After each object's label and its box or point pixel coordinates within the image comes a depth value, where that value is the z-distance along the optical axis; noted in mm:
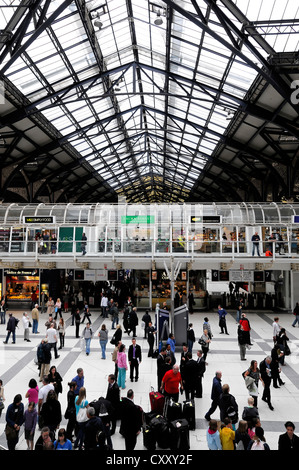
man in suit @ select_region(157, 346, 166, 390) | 10227
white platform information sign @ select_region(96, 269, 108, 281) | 23484
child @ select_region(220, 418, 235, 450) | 6625
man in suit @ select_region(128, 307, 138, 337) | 16327
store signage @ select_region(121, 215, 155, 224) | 23516
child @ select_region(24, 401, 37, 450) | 7488
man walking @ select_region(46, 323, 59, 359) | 12805
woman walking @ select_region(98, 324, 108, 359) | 13188
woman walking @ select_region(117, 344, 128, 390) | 10602
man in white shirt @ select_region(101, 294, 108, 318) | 20578
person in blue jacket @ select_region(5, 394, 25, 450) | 7223
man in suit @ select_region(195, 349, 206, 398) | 9984
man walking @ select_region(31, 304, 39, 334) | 17059
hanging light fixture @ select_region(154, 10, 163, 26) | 16766
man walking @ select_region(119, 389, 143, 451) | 7348
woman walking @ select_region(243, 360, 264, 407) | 8984
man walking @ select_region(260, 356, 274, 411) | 9781
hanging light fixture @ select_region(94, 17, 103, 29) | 16953
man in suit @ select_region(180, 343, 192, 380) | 9903
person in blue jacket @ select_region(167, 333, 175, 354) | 12364
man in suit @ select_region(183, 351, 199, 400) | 9727
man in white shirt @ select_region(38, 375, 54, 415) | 8312
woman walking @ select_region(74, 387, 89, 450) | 7422
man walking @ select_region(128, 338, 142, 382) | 11234
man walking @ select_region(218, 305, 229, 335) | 17511
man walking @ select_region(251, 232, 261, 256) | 21500
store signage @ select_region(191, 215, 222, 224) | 23116
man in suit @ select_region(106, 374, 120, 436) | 8273
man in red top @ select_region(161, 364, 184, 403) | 9141
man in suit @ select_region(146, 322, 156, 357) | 13664
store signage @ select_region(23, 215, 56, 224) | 23094
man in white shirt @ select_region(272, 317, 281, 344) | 14156
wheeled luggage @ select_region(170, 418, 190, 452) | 7352
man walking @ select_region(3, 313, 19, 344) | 15281
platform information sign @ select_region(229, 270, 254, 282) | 22938
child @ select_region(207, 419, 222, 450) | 6531
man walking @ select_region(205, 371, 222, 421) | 8719
